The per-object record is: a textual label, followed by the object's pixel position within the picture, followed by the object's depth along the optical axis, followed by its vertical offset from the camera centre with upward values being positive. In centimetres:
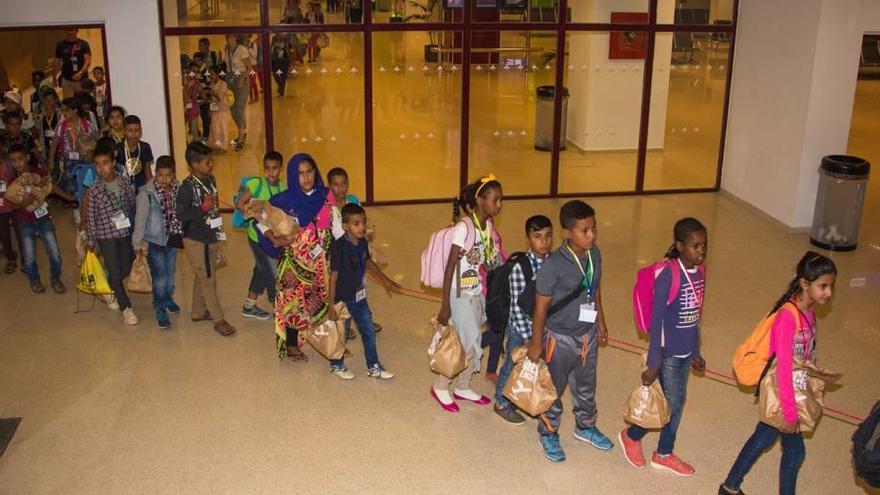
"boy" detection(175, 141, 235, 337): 676 -148
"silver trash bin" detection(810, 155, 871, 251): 937 -181
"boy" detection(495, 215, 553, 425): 520 -147
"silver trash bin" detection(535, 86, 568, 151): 1181 -124
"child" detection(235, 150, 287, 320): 683 -130
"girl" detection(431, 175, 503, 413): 544 -148
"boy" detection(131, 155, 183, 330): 687 -154
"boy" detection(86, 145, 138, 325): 692 -151
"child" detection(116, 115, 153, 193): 793 -121
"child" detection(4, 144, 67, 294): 774 -188
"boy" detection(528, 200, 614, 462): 486 -158
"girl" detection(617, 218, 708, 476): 478 -158
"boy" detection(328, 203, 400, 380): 581 -161
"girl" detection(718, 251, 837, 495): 446 -155
